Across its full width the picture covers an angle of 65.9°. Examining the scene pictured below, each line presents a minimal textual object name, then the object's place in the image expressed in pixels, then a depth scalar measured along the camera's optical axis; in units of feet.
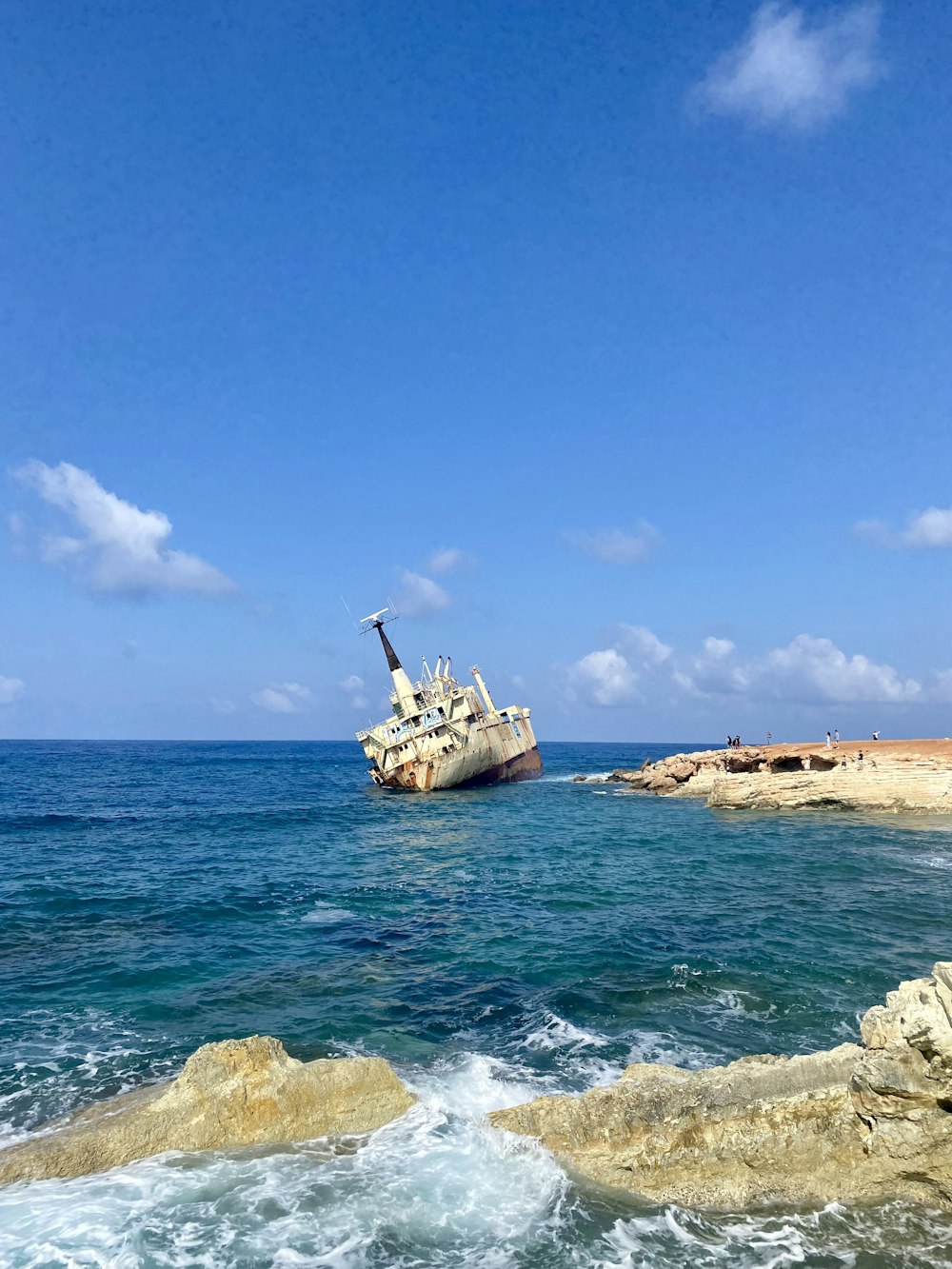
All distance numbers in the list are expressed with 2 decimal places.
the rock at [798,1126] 29.17
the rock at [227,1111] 32.89
